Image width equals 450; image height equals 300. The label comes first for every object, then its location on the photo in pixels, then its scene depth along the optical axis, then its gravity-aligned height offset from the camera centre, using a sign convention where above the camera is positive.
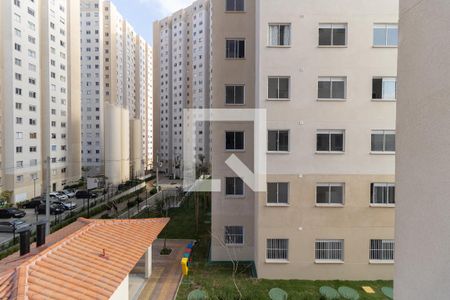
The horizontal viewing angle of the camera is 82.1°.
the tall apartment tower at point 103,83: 52.06 +13.45
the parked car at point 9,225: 20.13 -6.48
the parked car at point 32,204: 28.39 -6.66
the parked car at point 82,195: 33.56 -6.69
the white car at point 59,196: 31.06 -6.49
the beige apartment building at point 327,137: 11.58 +0.32
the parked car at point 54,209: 25.66 -6.64
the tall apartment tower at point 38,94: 30.17 +6.64
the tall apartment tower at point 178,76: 59.25 +16.67
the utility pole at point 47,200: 14.35 -3.20
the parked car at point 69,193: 33.62 -6.64
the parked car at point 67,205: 27.53 -6.65
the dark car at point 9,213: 24.56 -6.70
